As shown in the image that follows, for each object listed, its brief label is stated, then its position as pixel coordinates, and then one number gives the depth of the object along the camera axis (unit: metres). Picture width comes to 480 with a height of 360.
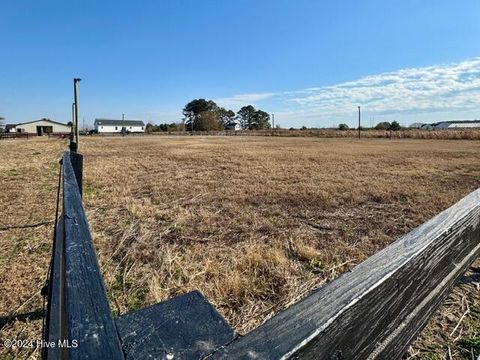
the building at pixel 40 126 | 86.31
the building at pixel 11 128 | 87.96
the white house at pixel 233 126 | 125.75
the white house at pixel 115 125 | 111.04
